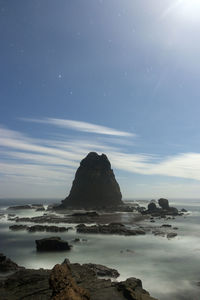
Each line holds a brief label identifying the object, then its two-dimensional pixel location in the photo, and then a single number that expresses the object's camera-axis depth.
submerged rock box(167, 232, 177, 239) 61.12
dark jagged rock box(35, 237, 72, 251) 44.72
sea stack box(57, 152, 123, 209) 176.16
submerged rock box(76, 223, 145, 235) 64.76
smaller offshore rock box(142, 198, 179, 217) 123.71
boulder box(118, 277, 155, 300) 19.19
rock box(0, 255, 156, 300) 14.49
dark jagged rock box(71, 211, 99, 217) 104.41
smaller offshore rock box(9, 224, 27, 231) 73.24
